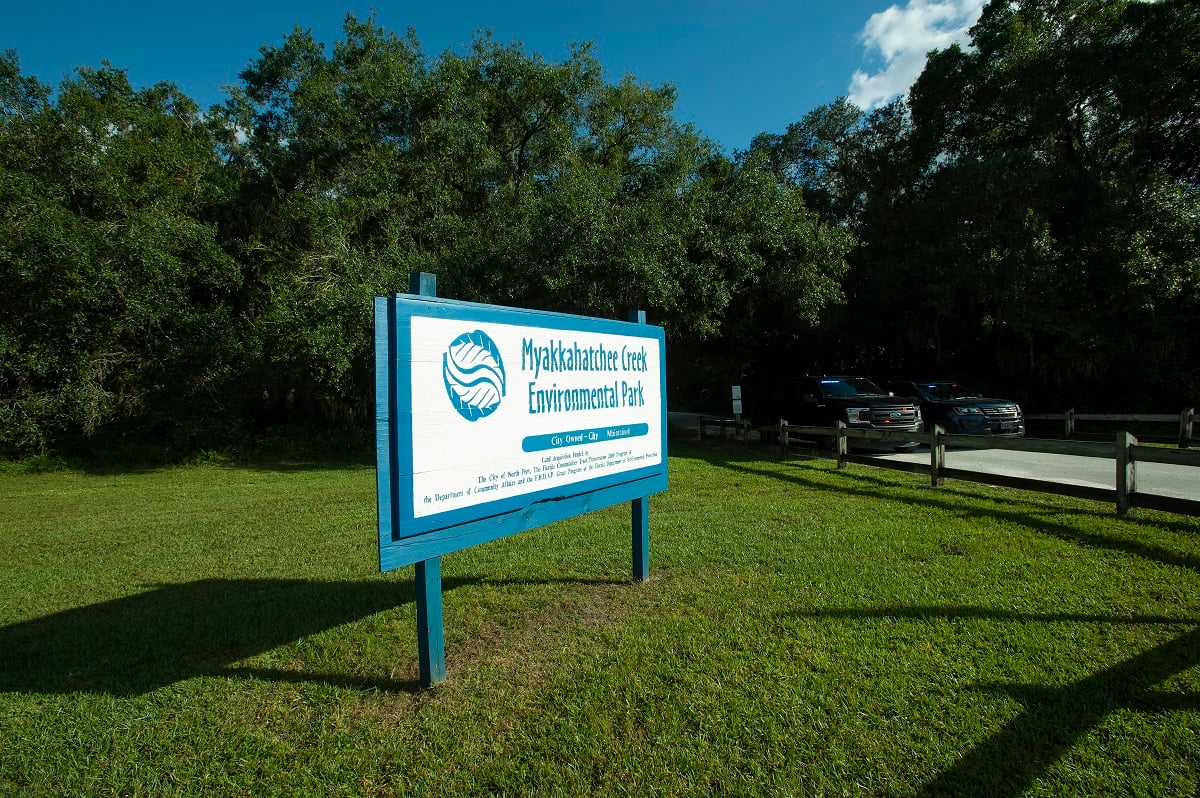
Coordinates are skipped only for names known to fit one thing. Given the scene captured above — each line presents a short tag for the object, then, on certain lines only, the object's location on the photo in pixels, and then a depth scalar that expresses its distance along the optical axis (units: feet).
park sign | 10.70
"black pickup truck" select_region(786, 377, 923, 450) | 42.68
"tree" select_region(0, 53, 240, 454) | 45.03
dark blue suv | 43.73
